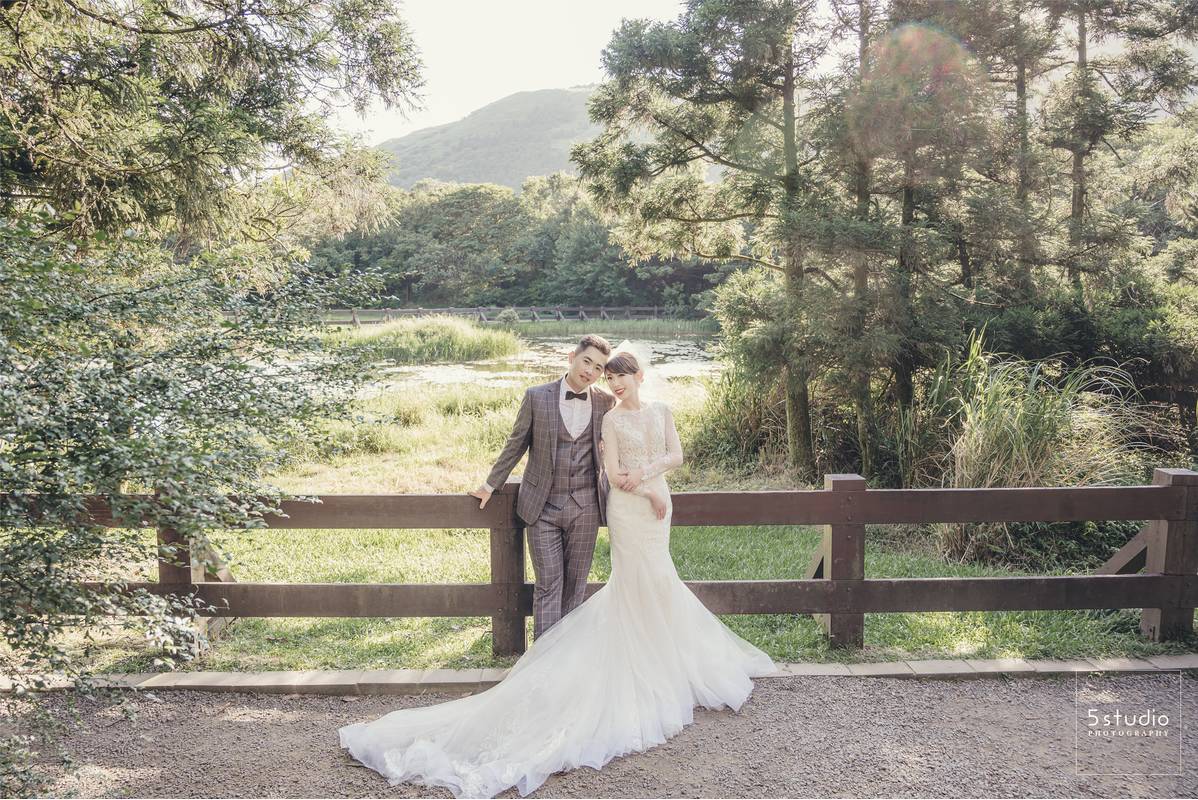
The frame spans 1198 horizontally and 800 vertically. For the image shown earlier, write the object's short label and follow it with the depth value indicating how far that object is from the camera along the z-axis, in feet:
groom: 12.37
